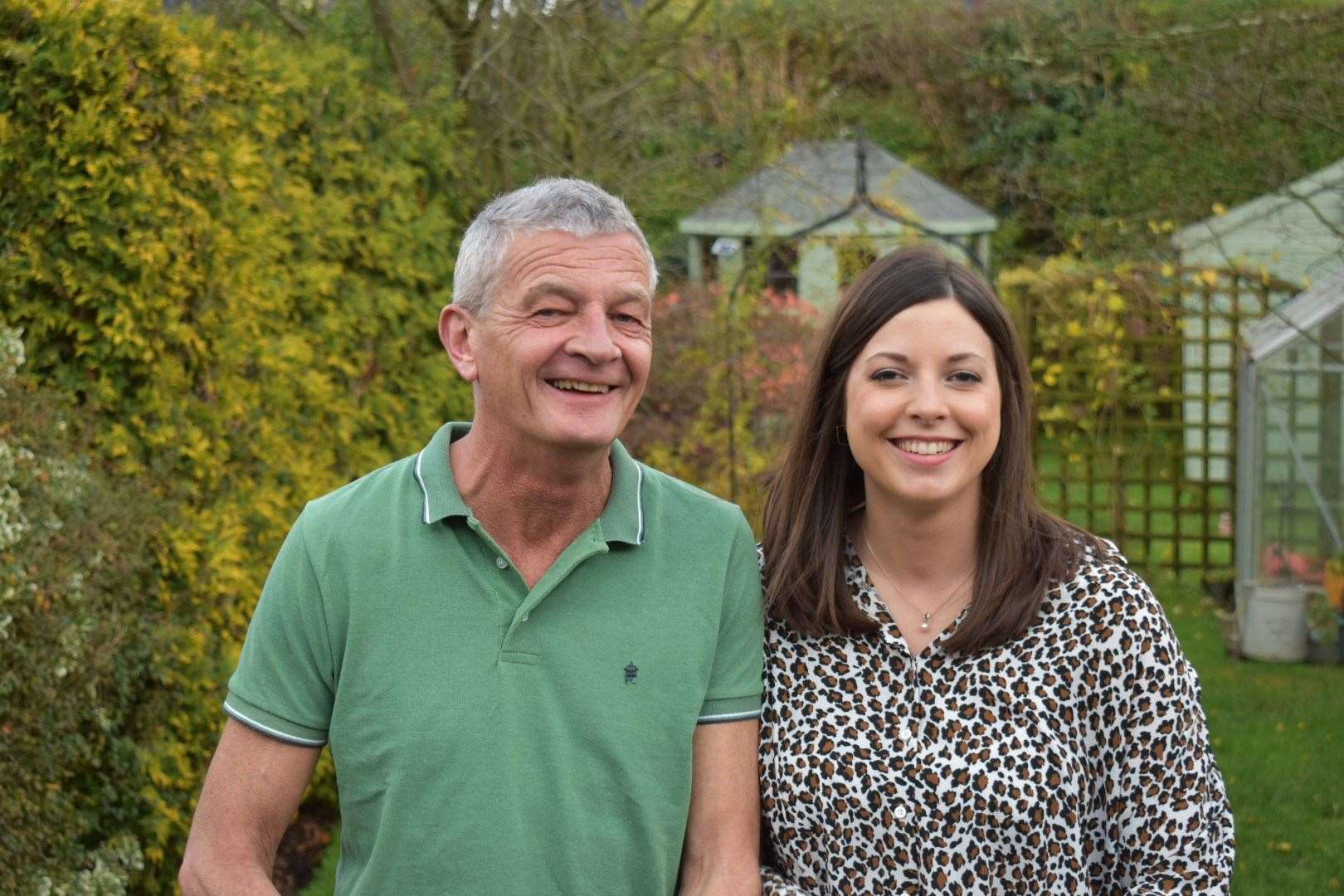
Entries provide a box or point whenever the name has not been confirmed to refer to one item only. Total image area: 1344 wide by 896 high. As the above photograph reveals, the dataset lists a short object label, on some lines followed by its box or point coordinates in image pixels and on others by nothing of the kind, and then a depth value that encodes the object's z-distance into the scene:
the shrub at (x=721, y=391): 7.93
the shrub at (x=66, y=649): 3.41
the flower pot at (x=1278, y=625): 8.52
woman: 2.31
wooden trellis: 10.20
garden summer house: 8.33
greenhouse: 8.54
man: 2.23
